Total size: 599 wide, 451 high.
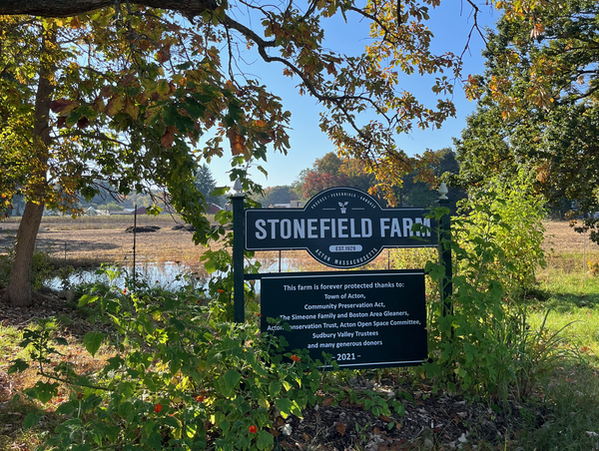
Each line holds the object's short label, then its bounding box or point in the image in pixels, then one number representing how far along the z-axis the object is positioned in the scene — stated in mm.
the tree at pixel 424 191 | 51781
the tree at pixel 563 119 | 10867
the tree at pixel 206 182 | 85819
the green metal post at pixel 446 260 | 4179
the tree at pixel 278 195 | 117938
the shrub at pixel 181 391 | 2805
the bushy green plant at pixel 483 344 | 3721
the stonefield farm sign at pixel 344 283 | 4074
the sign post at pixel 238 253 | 3906
